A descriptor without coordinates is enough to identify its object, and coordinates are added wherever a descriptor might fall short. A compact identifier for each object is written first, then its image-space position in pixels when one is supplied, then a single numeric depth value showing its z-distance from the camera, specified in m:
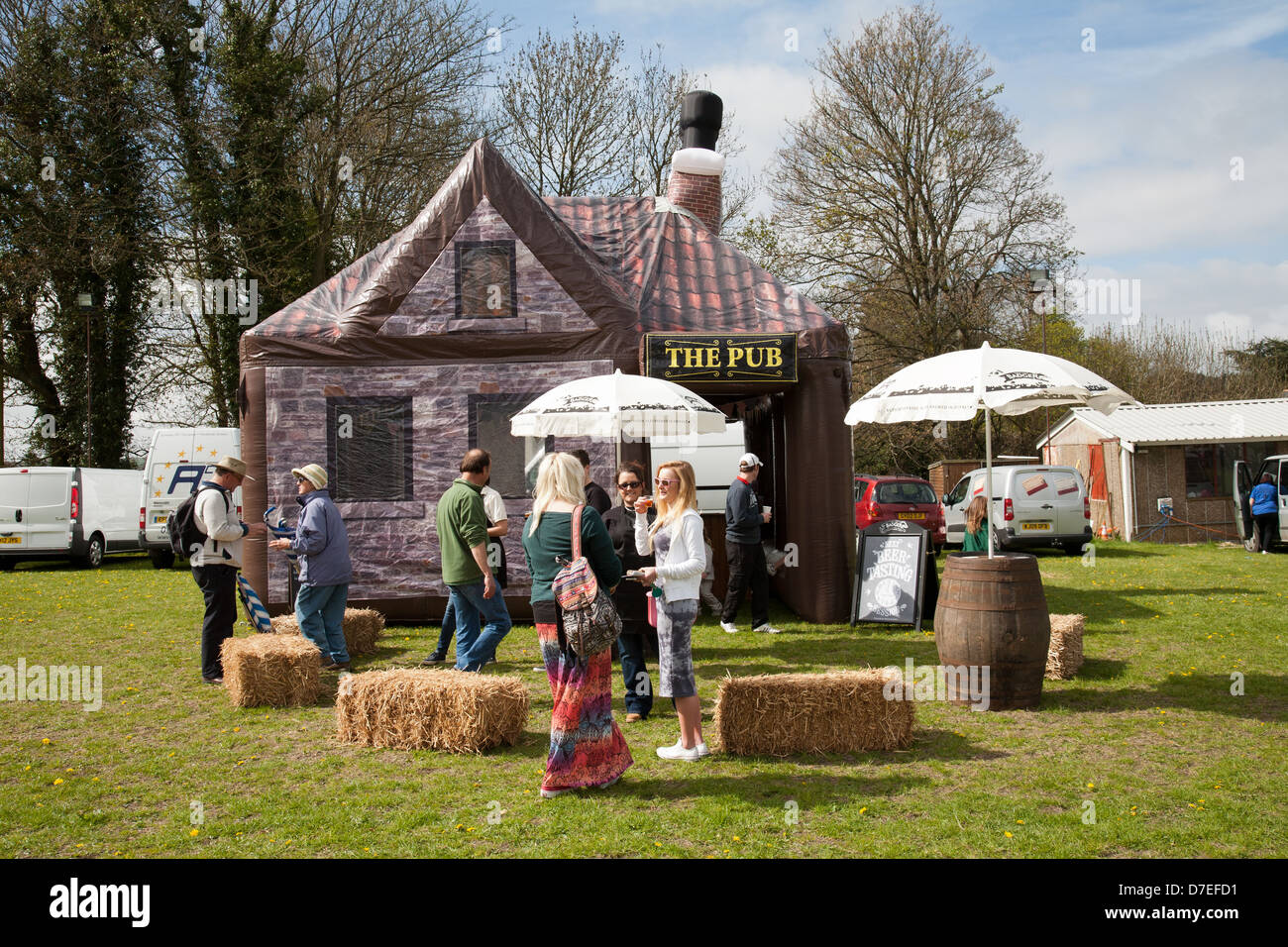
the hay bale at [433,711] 6.25
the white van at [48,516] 19.72
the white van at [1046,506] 20.14
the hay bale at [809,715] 6.09
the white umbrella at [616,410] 8.50
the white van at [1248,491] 20.96
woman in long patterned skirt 5.34
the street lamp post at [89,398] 24.66
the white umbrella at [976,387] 7.49
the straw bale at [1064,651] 8.10
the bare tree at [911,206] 30.83
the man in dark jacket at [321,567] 8.38
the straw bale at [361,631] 9.46
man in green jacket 7.71
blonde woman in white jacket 5.90
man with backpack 8.13
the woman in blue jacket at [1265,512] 20.70
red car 20.06
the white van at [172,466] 19.27
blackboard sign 10.59
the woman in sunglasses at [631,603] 6.73
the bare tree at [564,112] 29.88
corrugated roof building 25.42
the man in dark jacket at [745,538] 10.23
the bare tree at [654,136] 31.84
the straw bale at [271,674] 7.46
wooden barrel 7.03
